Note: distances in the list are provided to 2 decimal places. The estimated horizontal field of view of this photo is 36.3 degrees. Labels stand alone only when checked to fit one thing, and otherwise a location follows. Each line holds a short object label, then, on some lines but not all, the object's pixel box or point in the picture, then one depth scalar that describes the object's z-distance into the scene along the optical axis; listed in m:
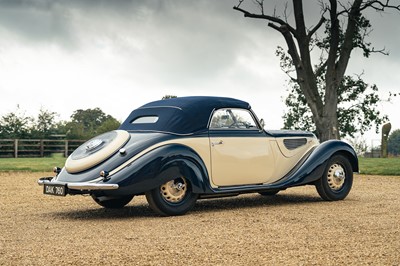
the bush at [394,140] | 69.10
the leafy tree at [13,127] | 36.72
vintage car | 7.86
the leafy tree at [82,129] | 39.05
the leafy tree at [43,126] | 37.50
